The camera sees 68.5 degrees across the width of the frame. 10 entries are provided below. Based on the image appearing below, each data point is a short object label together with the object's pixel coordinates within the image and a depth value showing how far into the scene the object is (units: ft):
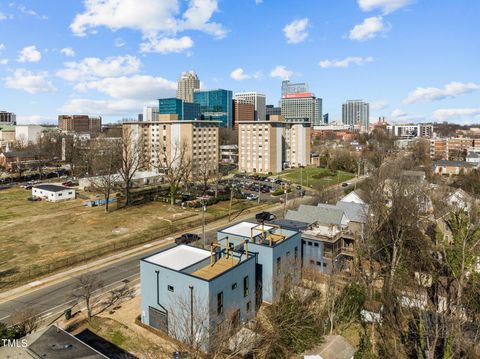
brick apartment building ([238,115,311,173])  369.91
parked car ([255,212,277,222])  194.29
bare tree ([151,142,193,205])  324.54
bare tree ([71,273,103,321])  90.72
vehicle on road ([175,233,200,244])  156.10
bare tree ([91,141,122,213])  234.66
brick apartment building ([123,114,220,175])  334.85
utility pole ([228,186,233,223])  195.47
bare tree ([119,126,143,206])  220.23
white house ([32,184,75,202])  235.20
